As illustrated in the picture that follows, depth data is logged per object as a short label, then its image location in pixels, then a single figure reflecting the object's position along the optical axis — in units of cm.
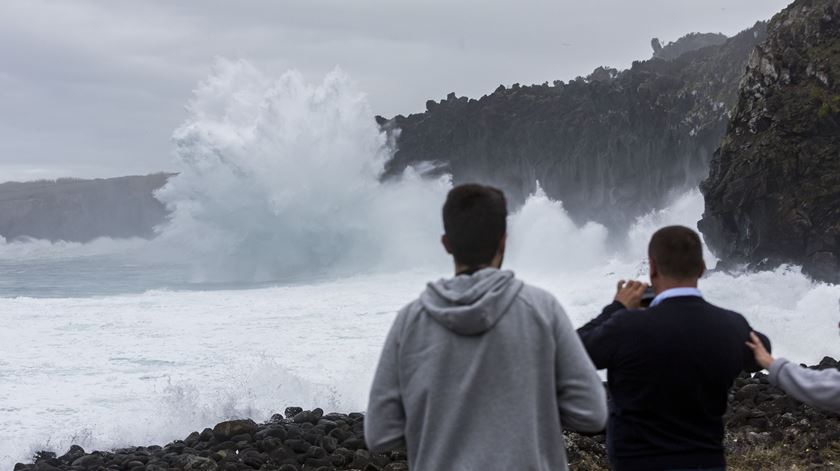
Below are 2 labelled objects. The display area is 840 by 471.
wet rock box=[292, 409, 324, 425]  1039
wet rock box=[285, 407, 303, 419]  1126
